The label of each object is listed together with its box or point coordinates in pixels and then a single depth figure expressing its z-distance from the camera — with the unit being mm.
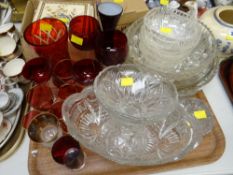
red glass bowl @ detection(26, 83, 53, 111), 686
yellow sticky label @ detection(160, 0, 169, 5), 942
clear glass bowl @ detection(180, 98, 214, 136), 661
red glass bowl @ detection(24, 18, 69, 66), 683
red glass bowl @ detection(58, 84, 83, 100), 698
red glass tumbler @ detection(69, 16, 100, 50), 723
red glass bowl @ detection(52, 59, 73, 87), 717
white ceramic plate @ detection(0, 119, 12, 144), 654
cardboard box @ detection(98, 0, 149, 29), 797
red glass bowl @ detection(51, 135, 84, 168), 579
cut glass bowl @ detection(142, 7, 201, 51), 659
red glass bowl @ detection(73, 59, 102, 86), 703
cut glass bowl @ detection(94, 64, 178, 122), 627
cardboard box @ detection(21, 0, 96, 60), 752
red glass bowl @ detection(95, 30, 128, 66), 684
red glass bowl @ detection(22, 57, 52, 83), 702
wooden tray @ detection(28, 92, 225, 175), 600
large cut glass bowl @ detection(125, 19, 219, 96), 694
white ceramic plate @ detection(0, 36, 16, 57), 829
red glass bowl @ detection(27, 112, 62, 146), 627
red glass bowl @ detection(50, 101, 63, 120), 667
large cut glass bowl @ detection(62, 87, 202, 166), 572
